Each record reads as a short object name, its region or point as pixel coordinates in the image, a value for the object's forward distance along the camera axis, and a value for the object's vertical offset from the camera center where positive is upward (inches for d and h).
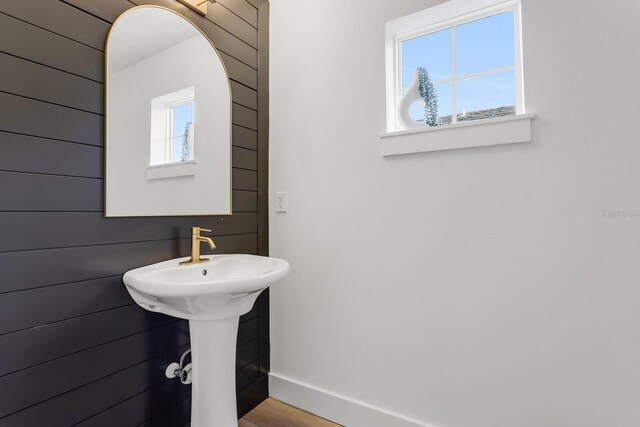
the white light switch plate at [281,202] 69.3 +4.0
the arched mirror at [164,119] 45.6 +16.6
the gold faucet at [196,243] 52.3 -3.6
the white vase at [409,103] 57.0 +20.6
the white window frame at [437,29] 51.1 +33.6
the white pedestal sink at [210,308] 39.6 -11.8
